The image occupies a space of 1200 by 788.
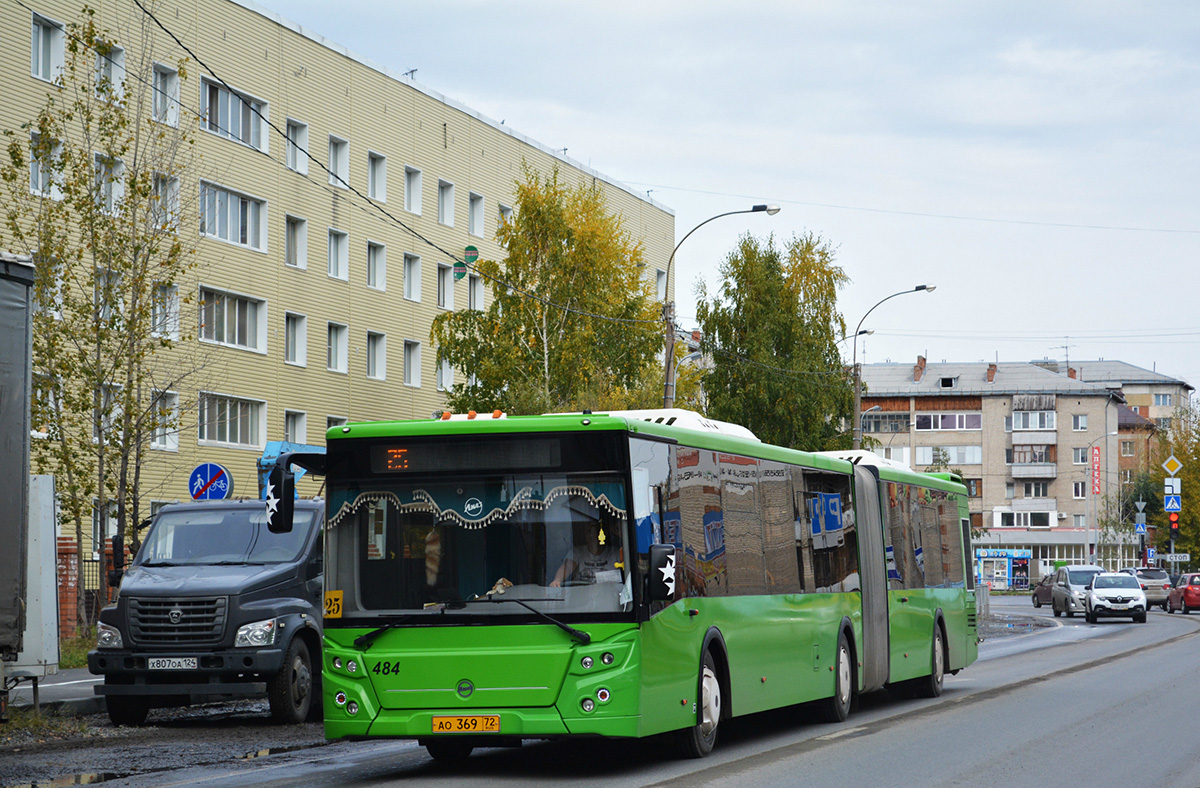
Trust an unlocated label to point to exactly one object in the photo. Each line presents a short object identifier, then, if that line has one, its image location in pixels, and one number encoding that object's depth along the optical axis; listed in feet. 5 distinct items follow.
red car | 195.52
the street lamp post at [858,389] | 162.71
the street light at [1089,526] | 385.70
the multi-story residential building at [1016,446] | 392.88
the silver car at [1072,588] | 171.17
